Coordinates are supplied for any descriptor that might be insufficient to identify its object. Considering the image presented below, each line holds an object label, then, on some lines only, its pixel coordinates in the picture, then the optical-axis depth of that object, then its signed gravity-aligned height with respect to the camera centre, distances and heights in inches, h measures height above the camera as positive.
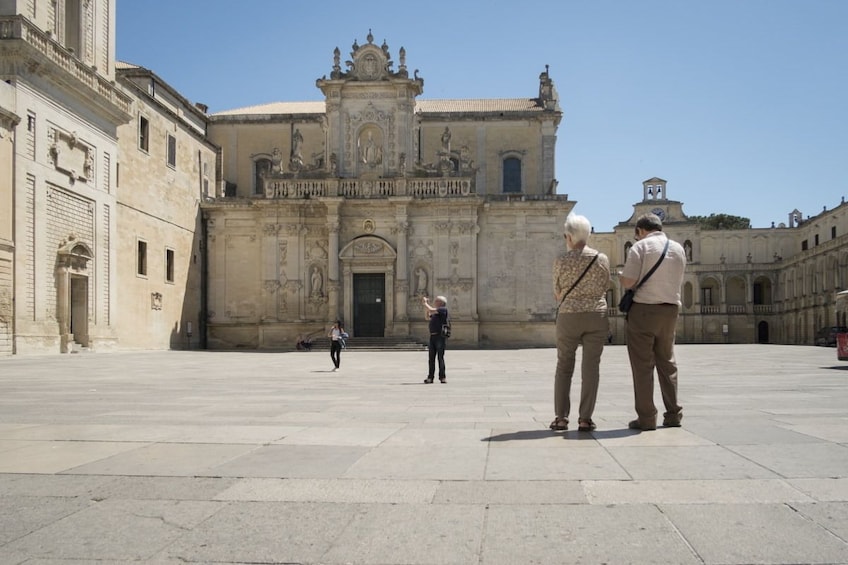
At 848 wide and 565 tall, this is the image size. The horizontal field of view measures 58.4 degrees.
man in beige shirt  271.1 -2.1
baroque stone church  1034.7 +186.9
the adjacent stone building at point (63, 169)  980.6 +196.4
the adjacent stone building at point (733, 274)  2694.4 +106.0
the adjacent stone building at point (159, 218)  1328.7 +166.7
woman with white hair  276.1 -4.9
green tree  3698.3 +400.1
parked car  1701.5 -81.4
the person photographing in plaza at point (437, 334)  589.0 -23.5
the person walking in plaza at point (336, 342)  816.1 -40.6
